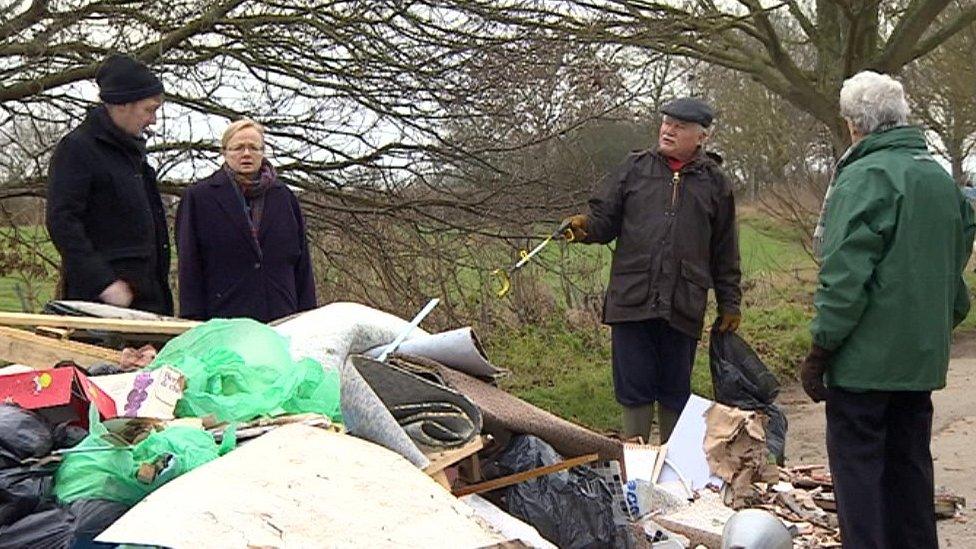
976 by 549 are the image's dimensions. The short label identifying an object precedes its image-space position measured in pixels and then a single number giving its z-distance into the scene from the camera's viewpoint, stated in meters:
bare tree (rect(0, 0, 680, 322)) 7.29
